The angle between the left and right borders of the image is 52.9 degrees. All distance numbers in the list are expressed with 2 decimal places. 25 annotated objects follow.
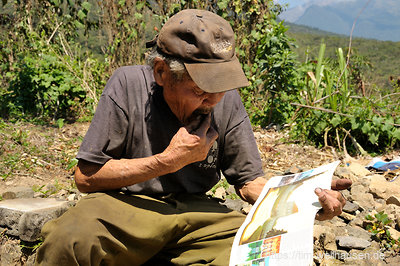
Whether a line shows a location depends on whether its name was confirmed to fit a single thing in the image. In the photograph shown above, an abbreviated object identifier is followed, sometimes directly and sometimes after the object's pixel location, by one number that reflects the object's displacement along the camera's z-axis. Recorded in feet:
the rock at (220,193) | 10.62
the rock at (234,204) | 9.70
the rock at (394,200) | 9.68
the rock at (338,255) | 7.59
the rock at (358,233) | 8.25
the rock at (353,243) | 7.72
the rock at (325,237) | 7.90
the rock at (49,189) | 10.13
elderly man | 5.36
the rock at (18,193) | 9.32
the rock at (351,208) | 9.68
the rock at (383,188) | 10.76
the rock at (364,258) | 7.34
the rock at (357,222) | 8.97
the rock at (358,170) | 12.70
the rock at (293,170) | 12.31
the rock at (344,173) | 12.05
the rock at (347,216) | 9.43
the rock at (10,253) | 7.61
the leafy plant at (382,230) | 7.75
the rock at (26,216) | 7.54
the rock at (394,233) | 7.93
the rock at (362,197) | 10.12
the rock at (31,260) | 7.61
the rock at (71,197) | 9.70
